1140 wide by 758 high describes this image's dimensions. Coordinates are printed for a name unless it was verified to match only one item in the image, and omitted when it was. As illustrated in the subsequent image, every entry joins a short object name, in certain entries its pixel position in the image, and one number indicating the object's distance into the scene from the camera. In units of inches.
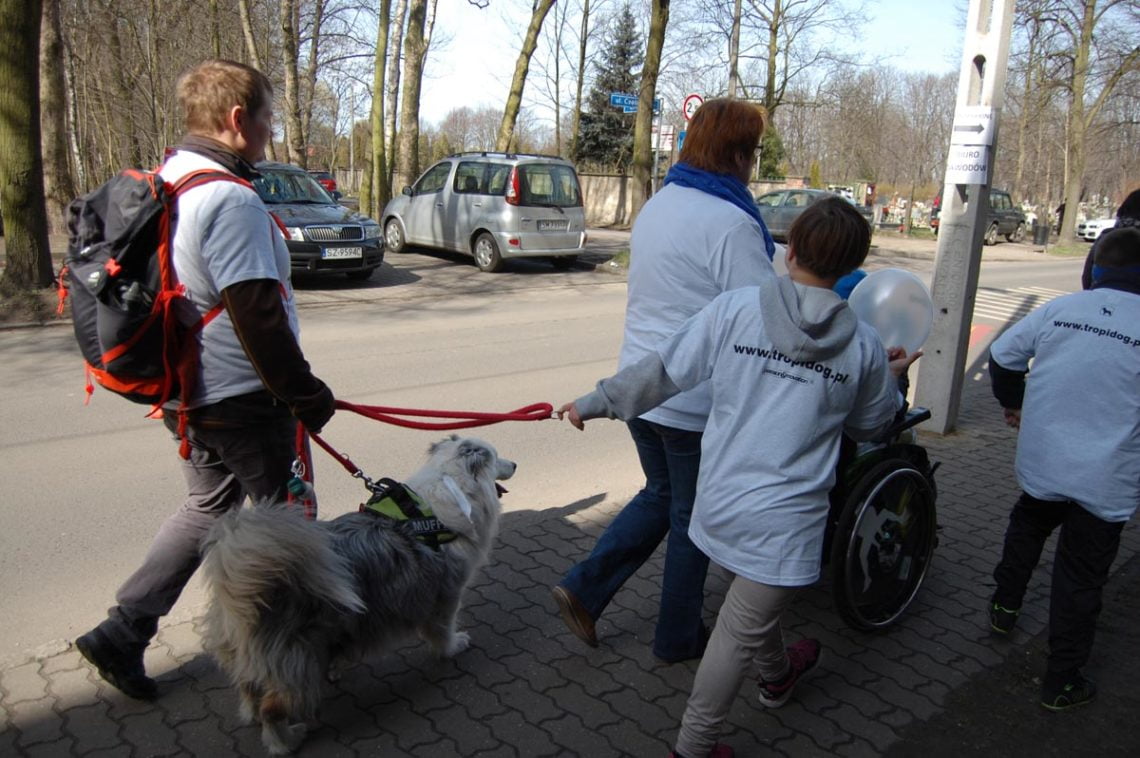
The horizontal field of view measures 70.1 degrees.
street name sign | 716.0
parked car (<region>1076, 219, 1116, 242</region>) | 1480.8
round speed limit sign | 655.9
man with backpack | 96.3
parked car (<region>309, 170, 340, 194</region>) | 1286.5
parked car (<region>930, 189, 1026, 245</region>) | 1244.5
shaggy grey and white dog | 94.0
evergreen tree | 1668.3
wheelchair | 129.8
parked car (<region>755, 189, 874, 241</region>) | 910.4
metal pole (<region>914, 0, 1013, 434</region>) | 234.4
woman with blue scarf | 111.4
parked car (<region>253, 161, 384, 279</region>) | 488.1
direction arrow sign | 232.5
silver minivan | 593.3
